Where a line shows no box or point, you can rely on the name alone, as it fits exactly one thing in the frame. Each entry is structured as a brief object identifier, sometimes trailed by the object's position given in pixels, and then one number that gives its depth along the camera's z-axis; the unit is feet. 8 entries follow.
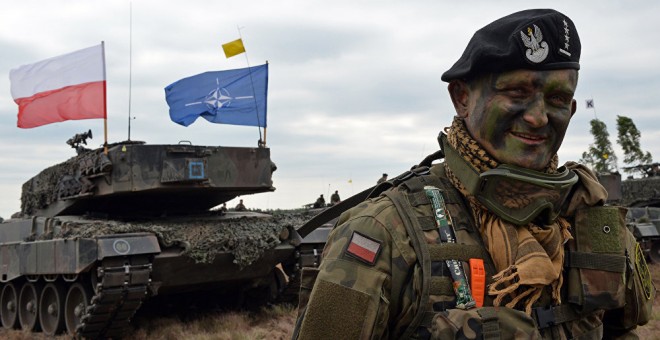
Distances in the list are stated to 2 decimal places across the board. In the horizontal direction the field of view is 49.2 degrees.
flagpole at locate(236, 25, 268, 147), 36.16
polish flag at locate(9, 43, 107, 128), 34.45
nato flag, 37.29
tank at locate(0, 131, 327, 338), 26.14
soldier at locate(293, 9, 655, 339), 5.82
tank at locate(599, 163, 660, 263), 44.04
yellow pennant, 39.32
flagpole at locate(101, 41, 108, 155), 30.83
